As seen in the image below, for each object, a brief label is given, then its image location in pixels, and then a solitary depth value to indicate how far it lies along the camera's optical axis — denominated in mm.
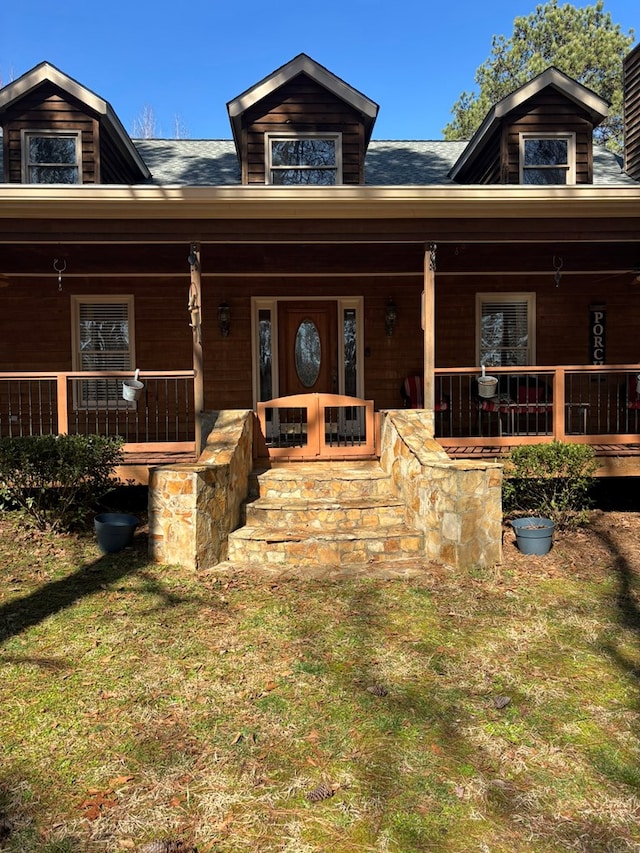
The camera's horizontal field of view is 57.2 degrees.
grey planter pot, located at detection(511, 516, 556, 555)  5750
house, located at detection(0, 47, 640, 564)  7078
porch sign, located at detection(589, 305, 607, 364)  9812
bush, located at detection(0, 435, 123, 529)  5840
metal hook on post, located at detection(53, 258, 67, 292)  8141
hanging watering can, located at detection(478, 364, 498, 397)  7242
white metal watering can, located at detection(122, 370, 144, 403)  7254
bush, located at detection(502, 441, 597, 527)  6176
